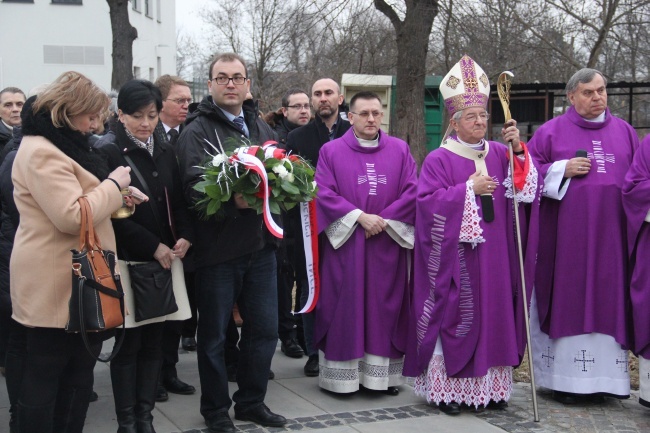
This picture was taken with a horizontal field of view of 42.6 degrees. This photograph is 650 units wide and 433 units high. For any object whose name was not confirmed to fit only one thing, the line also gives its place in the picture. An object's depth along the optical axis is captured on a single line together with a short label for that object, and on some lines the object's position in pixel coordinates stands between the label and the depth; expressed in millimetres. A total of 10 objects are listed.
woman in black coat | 4580
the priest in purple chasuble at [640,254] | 5547
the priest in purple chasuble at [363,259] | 5785
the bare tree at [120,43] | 15500
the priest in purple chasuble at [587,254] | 5727
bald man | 6586
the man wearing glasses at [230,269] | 4930
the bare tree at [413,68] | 14031
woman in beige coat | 3799
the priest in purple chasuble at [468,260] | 5473
